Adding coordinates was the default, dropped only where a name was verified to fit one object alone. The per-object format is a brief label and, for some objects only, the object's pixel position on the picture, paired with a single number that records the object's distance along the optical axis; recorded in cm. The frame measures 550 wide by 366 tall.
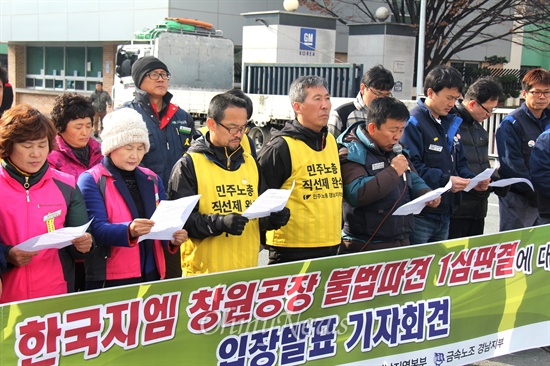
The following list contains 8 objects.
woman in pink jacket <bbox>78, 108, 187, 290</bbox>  368
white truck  1670
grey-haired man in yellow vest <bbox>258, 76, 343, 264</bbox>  435
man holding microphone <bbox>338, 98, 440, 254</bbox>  446
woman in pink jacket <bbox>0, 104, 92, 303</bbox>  331
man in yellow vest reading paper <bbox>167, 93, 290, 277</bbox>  394
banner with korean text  300
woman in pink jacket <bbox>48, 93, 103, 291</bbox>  428
